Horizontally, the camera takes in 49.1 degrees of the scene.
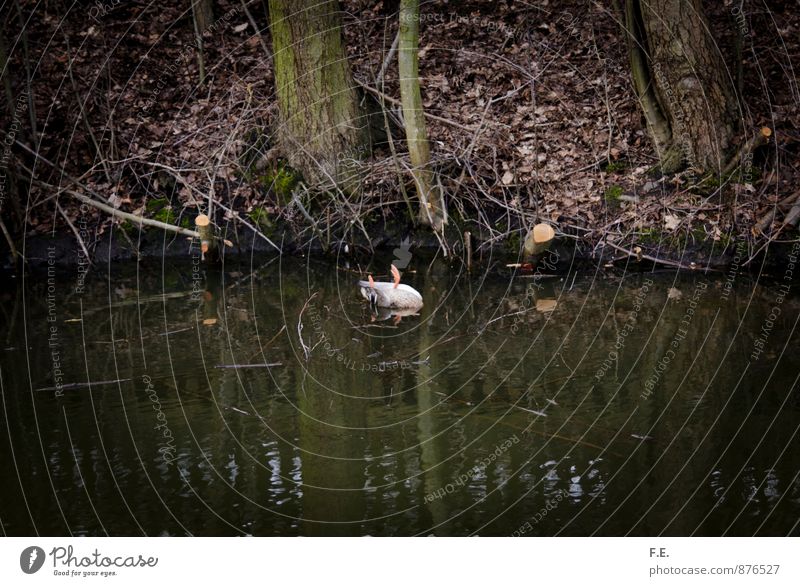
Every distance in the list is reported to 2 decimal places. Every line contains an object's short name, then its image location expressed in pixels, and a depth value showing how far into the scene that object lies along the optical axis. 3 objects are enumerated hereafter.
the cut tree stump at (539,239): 9.91
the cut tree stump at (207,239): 10.50
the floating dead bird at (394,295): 8.88
